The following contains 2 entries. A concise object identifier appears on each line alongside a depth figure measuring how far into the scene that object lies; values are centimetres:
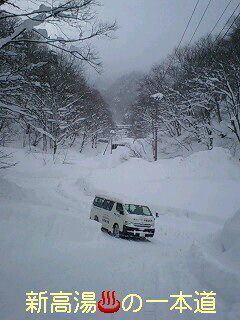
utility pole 3712
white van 1457
